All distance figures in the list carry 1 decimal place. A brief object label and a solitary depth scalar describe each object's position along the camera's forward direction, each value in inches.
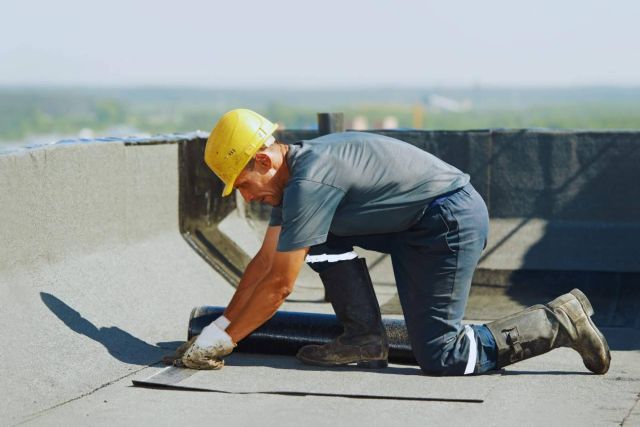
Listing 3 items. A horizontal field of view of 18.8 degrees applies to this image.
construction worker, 377.2
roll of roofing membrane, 417.0
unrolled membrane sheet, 366.6
